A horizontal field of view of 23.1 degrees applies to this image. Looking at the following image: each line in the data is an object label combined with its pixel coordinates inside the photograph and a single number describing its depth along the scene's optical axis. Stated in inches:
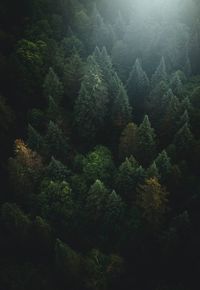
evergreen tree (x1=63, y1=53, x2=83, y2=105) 2815.0
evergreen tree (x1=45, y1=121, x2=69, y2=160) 2549.2
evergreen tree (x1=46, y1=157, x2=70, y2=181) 2468.3
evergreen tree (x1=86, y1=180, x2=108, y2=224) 2336.4
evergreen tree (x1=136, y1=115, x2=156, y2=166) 2509.8
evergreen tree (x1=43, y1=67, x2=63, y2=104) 2748.5
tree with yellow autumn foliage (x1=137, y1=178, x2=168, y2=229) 2270.1
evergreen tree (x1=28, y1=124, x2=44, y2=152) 2539.4
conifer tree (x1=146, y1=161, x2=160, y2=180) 2353.6
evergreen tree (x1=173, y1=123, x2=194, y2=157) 2485.2
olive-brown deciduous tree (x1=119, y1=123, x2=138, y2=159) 2536.9
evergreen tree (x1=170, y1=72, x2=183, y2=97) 2795.3
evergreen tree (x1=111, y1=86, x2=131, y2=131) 2674.0
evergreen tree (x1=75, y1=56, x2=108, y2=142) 2623.0
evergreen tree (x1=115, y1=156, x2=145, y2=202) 2389.3
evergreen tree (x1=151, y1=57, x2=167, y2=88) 2842.0
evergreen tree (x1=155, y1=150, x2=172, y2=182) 2397.9
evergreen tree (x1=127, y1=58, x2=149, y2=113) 2827.3
